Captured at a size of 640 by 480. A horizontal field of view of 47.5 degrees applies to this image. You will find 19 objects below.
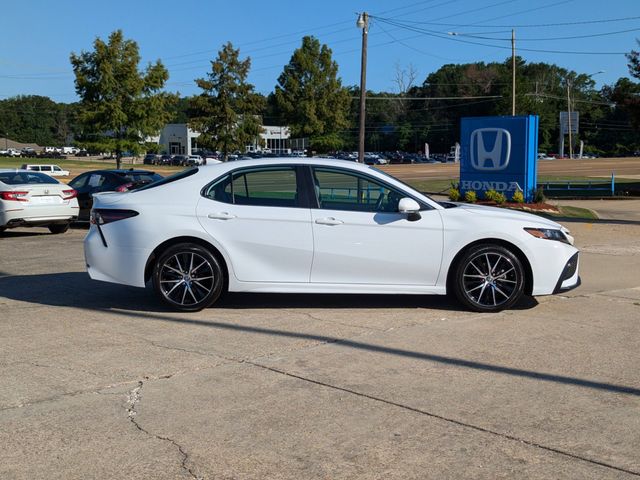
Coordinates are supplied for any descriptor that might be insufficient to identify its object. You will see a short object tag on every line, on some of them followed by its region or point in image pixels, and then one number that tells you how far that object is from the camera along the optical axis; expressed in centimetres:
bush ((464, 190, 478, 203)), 2123
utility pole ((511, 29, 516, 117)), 4859
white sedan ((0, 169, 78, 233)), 1460
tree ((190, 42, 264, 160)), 4778
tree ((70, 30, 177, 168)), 3086
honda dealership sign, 2075
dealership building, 11669
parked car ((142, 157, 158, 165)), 9122
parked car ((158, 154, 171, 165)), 9002
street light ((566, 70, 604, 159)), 8663
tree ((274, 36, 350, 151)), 6625
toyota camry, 748
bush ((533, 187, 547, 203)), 2125
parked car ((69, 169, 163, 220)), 1631
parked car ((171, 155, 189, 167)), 8644
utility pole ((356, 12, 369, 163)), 3058
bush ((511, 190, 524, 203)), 2073
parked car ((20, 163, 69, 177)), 5168
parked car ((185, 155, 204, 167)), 8284
